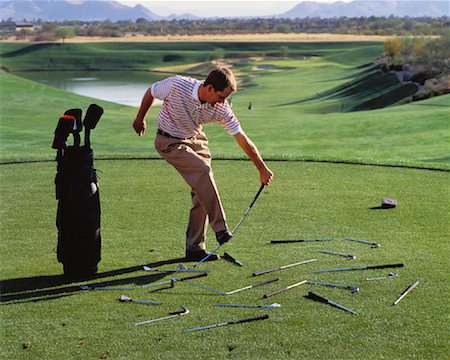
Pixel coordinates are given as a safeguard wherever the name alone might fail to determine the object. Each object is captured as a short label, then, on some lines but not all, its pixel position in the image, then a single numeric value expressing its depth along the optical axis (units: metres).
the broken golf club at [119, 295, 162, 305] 5.28
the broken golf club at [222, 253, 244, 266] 6.18
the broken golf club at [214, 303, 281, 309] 5.11
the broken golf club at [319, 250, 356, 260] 6.36
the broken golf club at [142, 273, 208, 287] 5.72
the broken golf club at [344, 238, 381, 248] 6.70
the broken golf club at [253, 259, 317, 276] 5.88
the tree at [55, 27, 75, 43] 132.62
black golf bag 5.89
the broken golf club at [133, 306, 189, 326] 4.86
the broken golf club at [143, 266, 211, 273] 6.05
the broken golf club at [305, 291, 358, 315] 5.08
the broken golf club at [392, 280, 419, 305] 5.24
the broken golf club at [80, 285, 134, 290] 5.62
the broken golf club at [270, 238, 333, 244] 6.76
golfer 6.10
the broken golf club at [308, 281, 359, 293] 5.49
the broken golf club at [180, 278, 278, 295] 5.46
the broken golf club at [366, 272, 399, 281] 5.77
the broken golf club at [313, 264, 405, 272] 6.04
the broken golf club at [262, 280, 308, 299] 5.34
